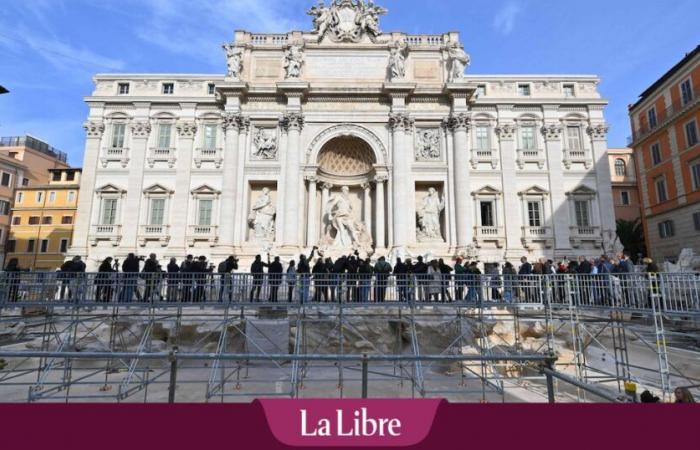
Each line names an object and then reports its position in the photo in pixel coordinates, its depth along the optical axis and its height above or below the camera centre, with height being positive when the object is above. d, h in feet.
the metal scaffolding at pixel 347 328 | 33.09 -6.17
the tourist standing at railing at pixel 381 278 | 43.04 -0.26
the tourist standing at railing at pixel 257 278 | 40.14 -0.27
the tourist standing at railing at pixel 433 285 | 42.34 -0.96
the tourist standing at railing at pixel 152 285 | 38.96 -0.99
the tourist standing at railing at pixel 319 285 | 41.09 -0.98
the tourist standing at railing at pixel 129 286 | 39.61 -1.17
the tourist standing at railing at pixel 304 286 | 39.27 -1.05
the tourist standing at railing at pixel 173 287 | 40.54 -1.24
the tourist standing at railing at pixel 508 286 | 42.19 -1.06
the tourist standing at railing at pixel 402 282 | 42.50 -0.69
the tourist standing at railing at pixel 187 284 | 40.06 -0.93
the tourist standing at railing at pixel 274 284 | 40.75 -0.90
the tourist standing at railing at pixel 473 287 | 41.85 -1.21
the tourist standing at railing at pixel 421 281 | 42.56 -0.57
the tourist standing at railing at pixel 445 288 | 42.39 -1.34
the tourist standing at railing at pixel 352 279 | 42.58 -0.35
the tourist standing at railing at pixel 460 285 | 41.98 -0.98
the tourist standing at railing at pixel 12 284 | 39.55 -0.91
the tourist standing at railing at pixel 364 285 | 41.62 -0.98
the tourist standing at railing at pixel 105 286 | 39.61 -1.12
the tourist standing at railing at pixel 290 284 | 39.96 -0.86
